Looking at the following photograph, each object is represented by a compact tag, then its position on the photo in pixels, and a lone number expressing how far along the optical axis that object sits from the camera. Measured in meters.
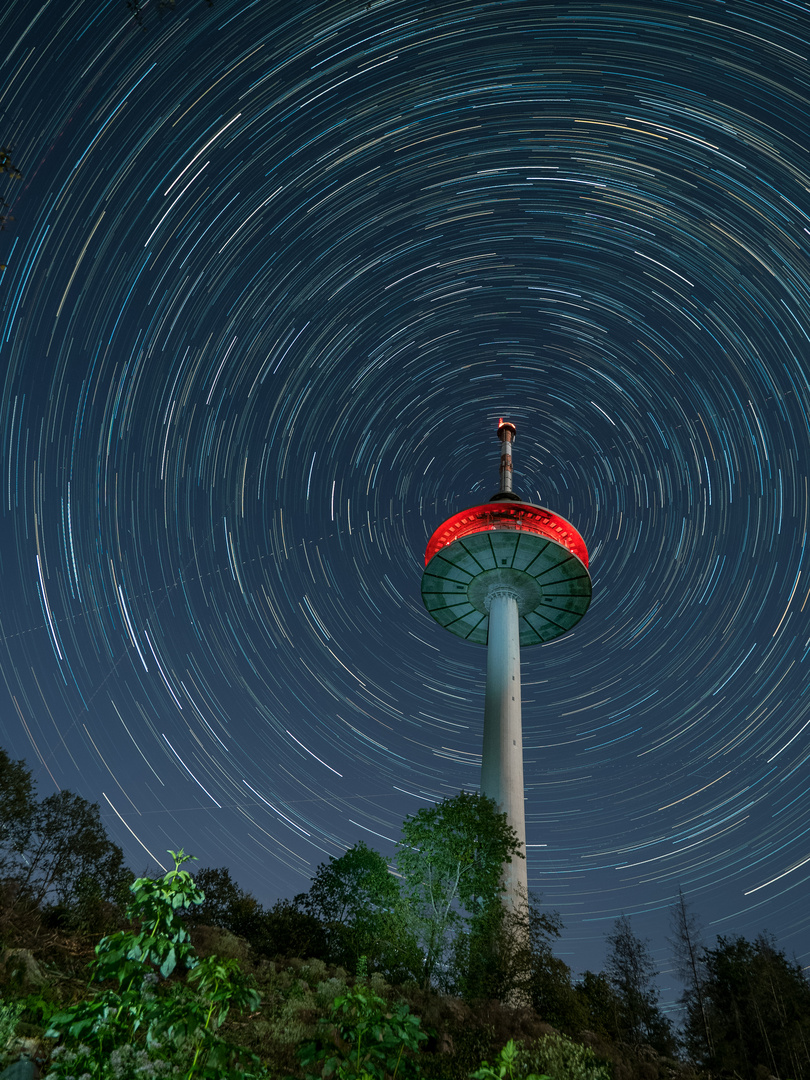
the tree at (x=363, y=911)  22.77
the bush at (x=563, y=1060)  12.30
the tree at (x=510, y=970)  20.61
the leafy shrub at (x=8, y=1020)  7.84
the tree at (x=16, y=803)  31.14
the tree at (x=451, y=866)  23.20
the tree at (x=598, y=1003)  22.12
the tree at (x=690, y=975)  36.03
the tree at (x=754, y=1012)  32.03
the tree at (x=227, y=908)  32.06
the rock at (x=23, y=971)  12.75
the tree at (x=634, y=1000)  32.53
